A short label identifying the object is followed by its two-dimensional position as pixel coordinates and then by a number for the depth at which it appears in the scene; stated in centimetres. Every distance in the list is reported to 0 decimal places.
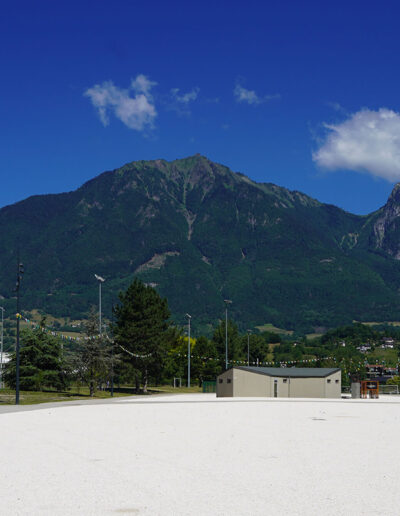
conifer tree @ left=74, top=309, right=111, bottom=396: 6594
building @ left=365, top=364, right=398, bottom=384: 18696
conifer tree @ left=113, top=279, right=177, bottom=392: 7581
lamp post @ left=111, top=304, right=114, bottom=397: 6579
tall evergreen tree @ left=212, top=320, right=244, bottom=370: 11734
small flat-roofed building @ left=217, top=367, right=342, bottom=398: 8006
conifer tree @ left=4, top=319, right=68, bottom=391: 6400
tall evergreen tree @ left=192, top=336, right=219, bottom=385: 11100
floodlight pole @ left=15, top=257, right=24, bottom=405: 4612
